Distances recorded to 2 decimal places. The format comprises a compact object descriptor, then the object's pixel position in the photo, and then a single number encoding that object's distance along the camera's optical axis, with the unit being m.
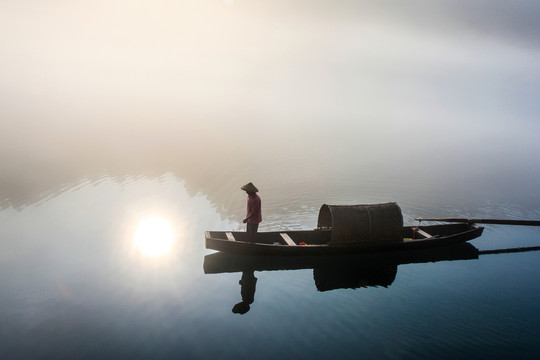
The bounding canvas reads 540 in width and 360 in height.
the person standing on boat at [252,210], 14.79
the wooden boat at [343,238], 15.30
